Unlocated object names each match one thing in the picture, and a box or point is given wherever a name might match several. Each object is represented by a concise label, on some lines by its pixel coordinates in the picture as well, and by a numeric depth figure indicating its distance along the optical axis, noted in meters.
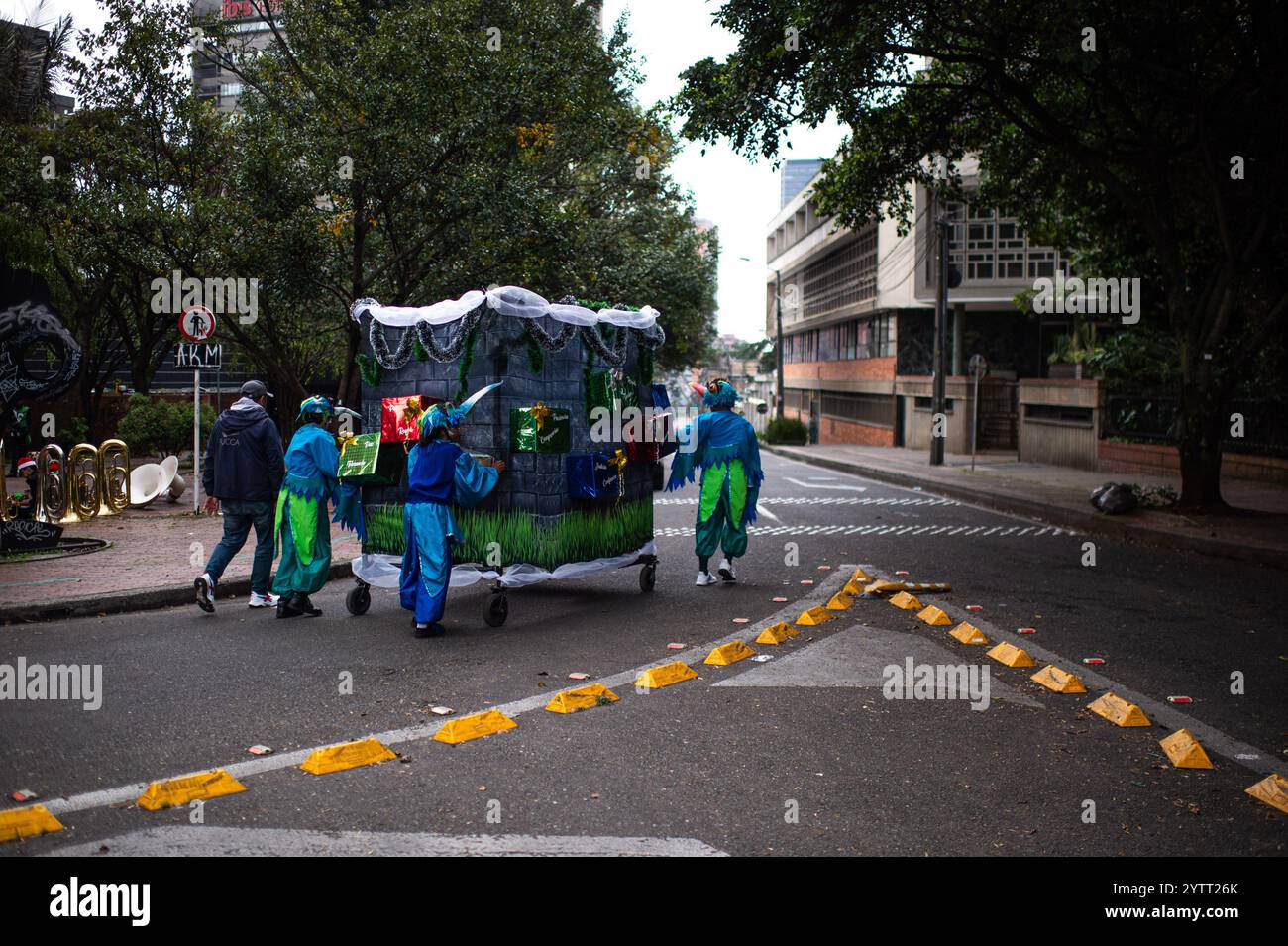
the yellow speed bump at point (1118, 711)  5.95
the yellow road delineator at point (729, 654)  7.34
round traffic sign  14.93
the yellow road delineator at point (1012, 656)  7.29
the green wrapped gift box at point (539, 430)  8.84
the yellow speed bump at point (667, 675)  6.75
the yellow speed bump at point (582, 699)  6.21
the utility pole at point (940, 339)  29.42
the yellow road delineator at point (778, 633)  7.96
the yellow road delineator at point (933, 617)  8.59
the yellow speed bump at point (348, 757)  5.19
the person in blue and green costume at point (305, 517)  9.11
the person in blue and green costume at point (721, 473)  10.62
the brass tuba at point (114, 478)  15.81
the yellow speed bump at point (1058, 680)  6.60
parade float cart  8.94
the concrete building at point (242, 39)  19.97
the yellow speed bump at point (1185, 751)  5.27
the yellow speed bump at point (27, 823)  4.34
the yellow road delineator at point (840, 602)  9.20
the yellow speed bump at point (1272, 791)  4.74
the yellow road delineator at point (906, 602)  9.20
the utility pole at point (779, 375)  54.25
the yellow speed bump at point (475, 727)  5.68
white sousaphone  17.04
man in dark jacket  9.39
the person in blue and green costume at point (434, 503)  8.27
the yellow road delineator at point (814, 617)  8.60
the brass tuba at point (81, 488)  15.16
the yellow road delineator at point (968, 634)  7.96
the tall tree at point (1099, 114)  14.17
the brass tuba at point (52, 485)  14.48
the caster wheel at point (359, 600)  9.30
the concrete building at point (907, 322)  38.81
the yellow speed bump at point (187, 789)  4.71
